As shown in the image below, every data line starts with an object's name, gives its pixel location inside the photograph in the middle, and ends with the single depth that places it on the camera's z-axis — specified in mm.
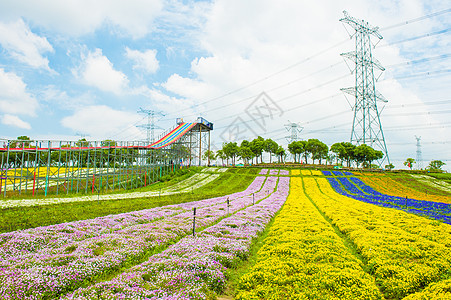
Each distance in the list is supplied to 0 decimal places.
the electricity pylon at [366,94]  79938
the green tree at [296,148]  112650
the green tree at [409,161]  141875
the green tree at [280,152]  125075
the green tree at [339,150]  108081
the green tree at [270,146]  124112
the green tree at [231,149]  119750
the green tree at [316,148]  114438
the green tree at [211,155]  154738
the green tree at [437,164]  147112
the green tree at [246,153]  117438
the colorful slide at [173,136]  63234
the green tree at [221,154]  146175
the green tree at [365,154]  98125
